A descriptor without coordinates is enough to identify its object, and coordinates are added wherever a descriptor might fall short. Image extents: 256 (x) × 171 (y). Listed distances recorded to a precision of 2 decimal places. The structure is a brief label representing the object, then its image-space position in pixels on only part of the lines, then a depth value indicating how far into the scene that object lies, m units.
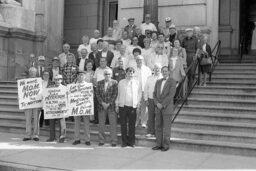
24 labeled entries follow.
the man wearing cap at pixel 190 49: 11.91
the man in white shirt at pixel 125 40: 12.57
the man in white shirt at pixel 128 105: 9.42
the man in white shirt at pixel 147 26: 13.21
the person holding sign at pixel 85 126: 9.69
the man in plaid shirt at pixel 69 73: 10.51
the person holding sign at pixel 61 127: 9.91
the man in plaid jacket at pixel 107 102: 9.57
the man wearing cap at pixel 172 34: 12.54
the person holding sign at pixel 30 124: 10.17
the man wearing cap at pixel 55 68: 11.05
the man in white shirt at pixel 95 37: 13.10
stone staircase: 9.09
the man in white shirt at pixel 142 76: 10.15
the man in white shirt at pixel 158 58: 10.91
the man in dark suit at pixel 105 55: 11.43
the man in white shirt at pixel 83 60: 11.34
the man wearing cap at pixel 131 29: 13.02
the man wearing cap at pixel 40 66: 11.47
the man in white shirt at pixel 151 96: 9.66
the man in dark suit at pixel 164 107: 9.02
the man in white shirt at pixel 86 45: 12.90
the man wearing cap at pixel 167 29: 13.11
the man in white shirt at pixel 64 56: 12.29
